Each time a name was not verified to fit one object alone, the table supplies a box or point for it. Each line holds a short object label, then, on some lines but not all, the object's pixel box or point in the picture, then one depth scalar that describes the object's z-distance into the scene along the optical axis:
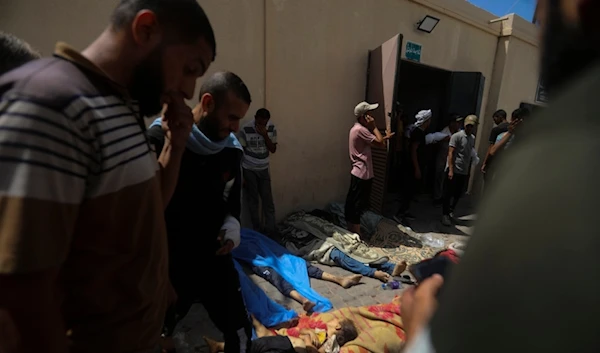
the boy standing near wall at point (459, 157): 5.48
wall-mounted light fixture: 5.79
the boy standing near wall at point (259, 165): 4.18
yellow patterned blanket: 2.24
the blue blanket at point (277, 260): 3.18
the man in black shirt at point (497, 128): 5.35
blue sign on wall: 5.84
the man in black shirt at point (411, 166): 5.37
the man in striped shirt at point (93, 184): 0.65
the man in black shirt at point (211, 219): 1.82
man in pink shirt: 4.36
